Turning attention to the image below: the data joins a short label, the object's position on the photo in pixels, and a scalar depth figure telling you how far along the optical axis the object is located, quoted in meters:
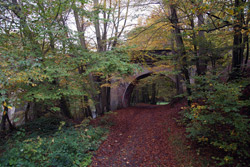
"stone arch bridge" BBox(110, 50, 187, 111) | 12.80
